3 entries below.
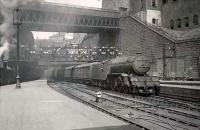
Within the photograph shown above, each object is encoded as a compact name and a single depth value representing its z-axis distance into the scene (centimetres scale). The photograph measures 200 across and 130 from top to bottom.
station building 3585
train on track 2094
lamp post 2757
